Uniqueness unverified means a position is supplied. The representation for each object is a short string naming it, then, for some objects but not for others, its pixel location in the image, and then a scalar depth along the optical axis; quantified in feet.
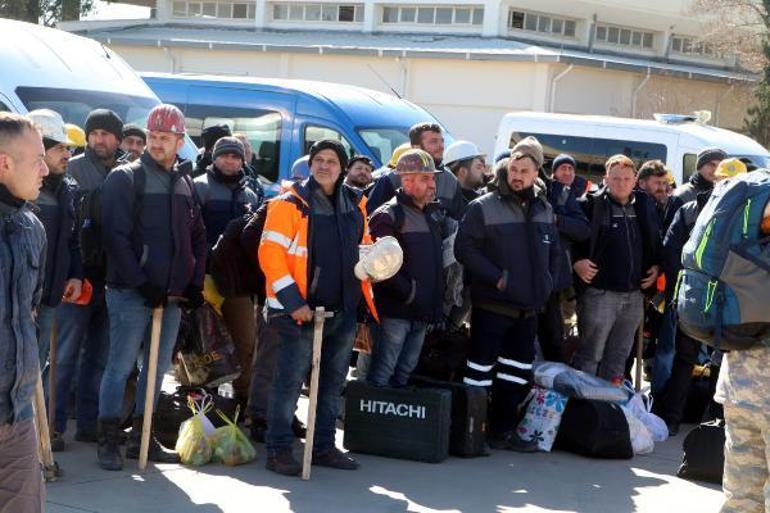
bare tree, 115.44
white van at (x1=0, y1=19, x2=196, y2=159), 35.55
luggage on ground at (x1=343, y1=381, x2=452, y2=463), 28.37
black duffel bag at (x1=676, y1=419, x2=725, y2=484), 27.81
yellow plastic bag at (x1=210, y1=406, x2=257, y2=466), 26.89
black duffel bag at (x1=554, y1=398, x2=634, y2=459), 29.84
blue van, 50.55
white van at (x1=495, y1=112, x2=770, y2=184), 53.01
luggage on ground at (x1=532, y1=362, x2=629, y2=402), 30.81
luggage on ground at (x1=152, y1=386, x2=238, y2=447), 28.02
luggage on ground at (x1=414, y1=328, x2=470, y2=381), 31.76
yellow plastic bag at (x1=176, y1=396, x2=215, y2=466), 26.68
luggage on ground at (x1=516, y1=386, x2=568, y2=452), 30.35
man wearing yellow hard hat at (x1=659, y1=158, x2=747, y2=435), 33.11
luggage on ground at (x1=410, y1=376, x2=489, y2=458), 29.14
